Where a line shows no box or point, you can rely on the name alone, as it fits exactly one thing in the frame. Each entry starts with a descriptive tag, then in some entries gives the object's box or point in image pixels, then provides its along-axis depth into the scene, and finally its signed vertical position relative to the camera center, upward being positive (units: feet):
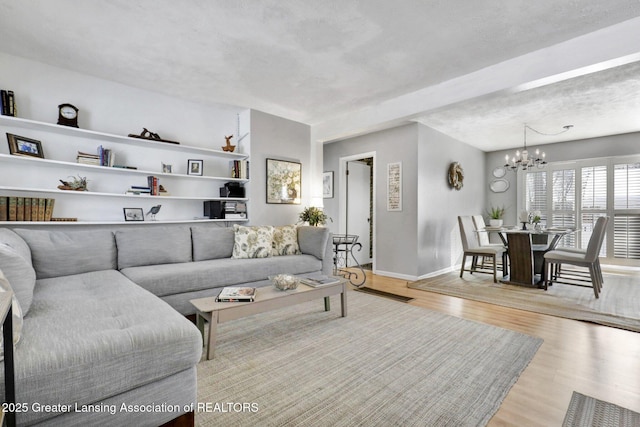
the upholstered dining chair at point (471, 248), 14.57 -1.81
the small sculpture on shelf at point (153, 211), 11.65 -0.02
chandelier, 14.80 +2.78
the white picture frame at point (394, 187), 15.39 +1.38
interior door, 18.93 +0.48
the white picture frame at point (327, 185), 19.04 +1.76
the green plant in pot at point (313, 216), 14.94 -0.22
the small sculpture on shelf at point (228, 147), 13.79 +3.02
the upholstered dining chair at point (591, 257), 11.63 -1.78
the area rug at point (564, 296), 9.61 -3.33
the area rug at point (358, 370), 4.94 -3.38
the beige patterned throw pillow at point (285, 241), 12.23 -1.24
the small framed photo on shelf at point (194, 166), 12.78 +1.96
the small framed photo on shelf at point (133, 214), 11.22 -0.14
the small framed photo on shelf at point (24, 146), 8.99 +2.01
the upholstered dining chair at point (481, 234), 16.06 -1.18
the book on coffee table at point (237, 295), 7.04 -2.07
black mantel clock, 9.88 +3.24
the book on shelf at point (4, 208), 8.70 +0.04
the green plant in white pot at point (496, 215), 17.49 -0.13
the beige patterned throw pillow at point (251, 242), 11.28 -1.21
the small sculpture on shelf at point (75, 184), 9.87 +0.89
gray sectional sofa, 3.44 -1.80
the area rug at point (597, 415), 4.74 -3.38
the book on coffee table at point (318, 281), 8.69 -2.13
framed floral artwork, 14.52 +1.55
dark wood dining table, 13.60 -1.96
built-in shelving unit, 9.43 +1.37
